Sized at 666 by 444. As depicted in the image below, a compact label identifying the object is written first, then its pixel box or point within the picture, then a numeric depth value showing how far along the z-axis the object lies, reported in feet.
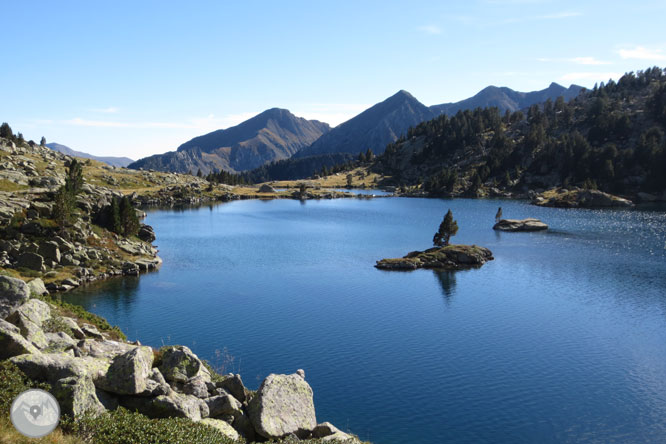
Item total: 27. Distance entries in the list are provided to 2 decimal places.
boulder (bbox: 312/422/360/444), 98.53
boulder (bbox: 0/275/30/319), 104.88
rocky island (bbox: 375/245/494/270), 339.77
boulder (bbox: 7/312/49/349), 101.01
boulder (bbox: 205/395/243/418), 96.48
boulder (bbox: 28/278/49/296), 160.56
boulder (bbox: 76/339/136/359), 108.47
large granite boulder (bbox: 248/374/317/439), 95.50
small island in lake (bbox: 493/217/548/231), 505.66
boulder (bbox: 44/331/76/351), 105.21
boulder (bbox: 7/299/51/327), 103.78
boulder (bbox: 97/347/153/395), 86.12
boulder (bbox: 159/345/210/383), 107.24
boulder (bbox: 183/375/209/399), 101.60
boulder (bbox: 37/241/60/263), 284.20
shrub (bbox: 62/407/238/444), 70.54
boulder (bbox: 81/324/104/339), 139.95
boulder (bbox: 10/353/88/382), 80.07
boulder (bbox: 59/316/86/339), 127.57
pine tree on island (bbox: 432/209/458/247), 384.27
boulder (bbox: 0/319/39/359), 82.33
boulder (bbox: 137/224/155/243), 401.70
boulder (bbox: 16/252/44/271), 269.60
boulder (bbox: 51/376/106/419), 73.51
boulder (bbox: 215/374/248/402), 108.37
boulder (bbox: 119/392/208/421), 85.76
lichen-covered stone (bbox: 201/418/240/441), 86.85
